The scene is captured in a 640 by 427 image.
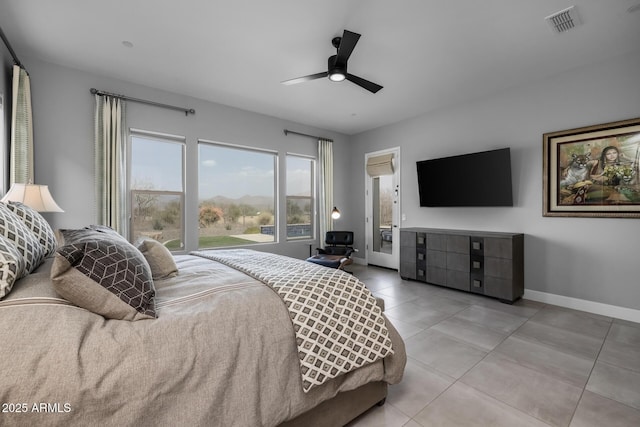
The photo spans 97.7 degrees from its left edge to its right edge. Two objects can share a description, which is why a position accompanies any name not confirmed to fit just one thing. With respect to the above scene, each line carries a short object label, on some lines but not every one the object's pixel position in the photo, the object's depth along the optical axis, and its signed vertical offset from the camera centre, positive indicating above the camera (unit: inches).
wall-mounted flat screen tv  152.9 +19.1
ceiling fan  94.0 +56.9
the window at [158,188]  151.6 +15.0
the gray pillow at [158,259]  71.0 -11.8
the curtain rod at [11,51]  102.7 +64.5
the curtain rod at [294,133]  204.1 +60.2
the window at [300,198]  212.5 +12.0
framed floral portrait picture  119.6 +18.3
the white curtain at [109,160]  135.5 +26.7
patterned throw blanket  52.6 -22.3
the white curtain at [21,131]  110.2 +33.8
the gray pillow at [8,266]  39.1 -7.5
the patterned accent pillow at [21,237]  48.8 -4.0
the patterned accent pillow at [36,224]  62.2 -2.1
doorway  214.7 +4.2
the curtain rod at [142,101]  134.6 +59.4
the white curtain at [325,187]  222.4 +21.0
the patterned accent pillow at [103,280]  41.6 -10.3
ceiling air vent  93.7 +66.7
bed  34.5 -21.1
